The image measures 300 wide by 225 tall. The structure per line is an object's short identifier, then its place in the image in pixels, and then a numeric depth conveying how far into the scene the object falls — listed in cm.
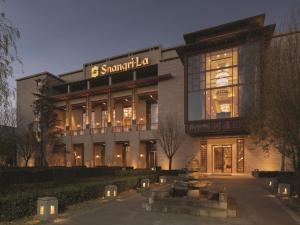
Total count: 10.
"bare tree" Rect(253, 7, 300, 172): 1118
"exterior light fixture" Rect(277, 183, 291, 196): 1570
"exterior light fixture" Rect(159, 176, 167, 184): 2294
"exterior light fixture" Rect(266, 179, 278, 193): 1802
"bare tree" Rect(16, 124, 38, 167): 3956
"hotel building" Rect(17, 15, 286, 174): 2805
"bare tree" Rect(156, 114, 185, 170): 3098
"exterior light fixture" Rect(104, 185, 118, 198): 1518
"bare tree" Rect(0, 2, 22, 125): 1004
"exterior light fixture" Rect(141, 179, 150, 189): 1937
